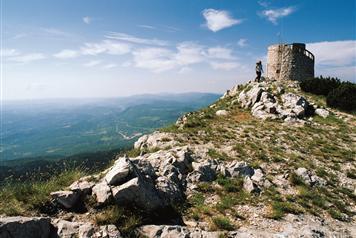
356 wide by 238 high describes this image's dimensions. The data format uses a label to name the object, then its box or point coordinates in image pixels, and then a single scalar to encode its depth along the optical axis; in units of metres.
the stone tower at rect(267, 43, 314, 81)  43.59
